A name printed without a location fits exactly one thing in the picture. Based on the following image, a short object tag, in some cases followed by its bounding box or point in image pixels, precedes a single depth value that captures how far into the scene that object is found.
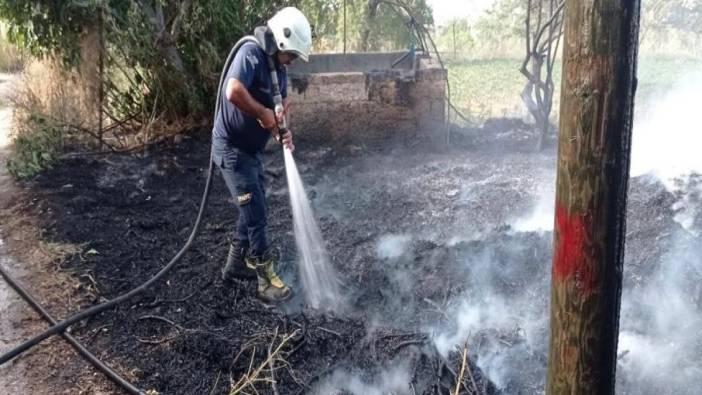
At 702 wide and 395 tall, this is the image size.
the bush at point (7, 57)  14.31
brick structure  8.29
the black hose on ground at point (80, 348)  3.46
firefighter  4.14
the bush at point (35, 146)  7.05
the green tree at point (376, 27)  13.56
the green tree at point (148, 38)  7.75
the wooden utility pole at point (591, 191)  1.89
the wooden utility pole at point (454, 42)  16.65
